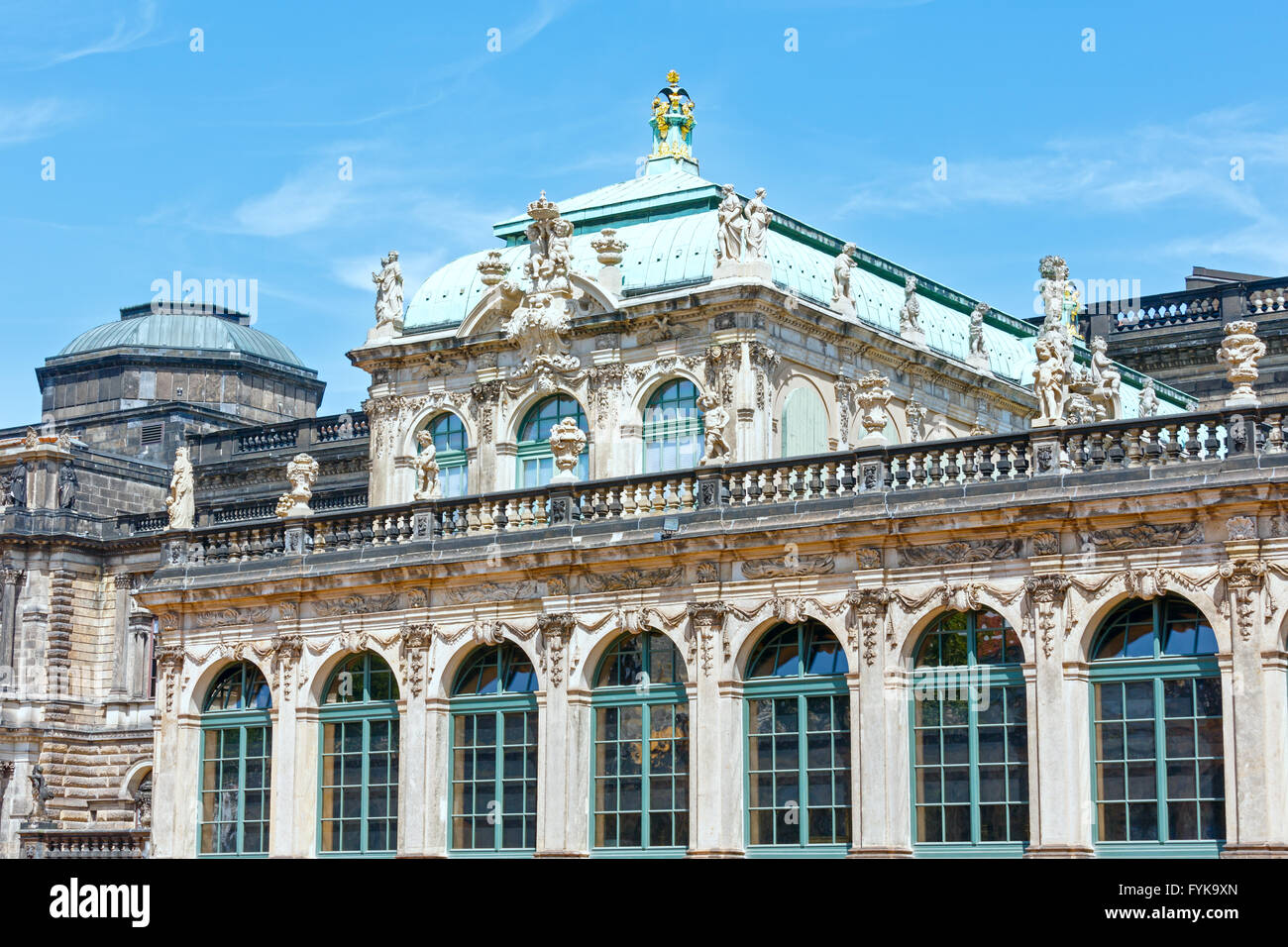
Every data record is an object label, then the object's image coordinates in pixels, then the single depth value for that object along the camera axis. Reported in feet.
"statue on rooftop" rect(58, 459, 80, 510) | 203.90
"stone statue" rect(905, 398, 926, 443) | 132.16
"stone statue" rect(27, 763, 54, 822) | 191.93
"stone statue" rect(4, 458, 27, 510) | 203.82
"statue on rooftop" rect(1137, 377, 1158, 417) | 140.77
